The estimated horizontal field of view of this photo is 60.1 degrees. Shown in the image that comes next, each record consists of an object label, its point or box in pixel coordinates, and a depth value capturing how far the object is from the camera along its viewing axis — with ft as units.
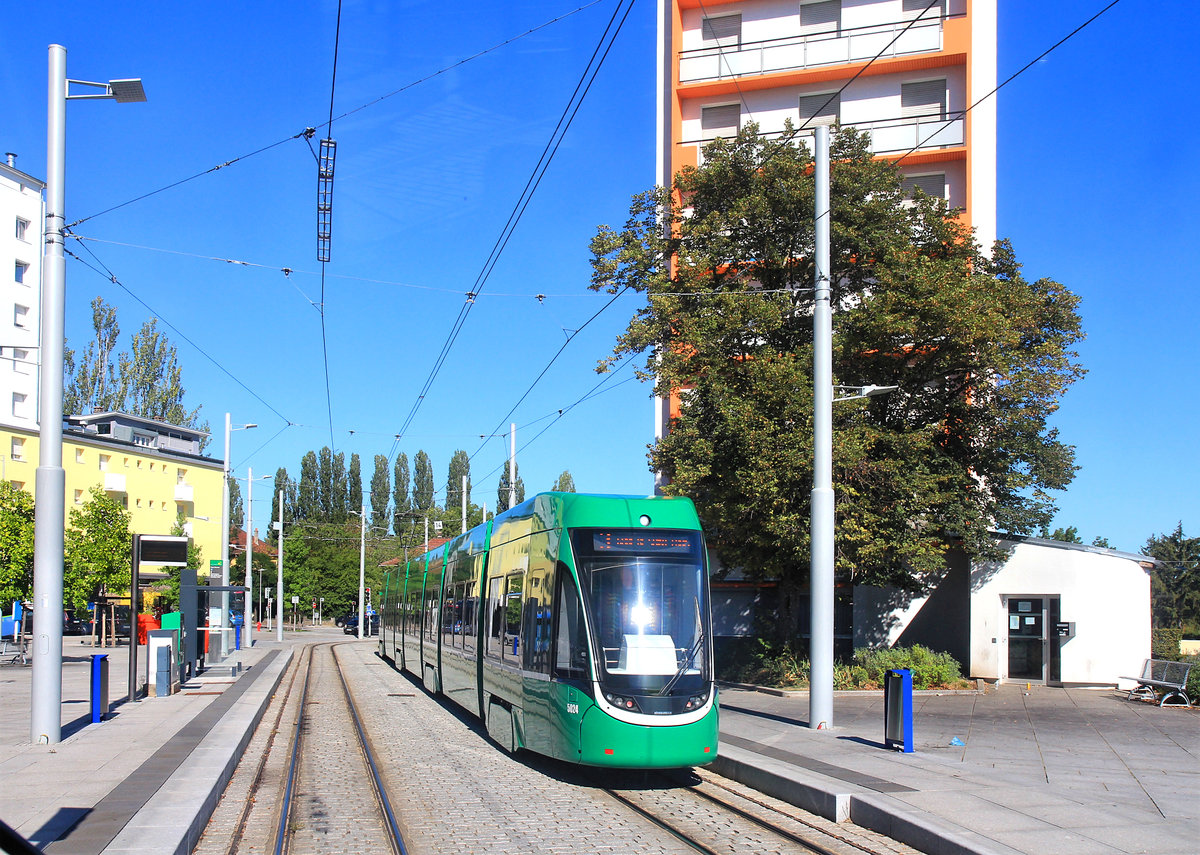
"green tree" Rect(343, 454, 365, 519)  310.45
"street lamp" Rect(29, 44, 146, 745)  39.86
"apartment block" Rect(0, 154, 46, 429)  176.65
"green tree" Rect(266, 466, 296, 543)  304.50
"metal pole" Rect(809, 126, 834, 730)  46.21
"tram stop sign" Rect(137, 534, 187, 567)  65.16
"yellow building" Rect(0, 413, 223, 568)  179.11
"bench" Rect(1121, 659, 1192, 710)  60.39
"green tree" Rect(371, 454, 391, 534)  307.58
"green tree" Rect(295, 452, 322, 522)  304.30
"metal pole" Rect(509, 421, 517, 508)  105.70
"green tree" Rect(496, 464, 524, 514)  240.32
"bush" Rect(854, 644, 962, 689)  68.74
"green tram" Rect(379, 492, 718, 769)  33.53
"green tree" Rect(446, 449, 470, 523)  297.12
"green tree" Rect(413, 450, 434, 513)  305.53
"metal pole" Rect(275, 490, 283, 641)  161.99
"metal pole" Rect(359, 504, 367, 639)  195.65
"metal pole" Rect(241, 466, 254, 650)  134.92
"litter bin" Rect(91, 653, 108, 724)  46.75
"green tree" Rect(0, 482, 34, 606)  90.79
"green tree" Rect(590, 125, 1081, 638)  64.80
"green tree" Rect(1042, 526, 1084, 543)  175.26
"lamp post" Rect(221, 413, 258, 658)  97.04
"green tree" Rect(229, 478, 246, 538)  270.42
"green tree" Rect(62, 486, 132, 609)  104.63
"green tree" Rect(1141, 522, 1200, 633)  208.44
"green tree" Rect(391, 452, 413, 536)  308.79
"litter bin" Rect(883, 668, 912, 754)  39.55
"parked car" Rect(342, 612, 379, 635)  234.23
